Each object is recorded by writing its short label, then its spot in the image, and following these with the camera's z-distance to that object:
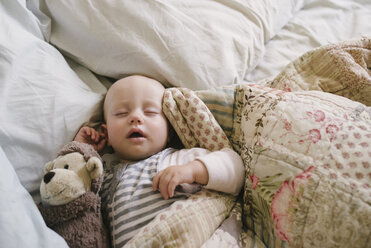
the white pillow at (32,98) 0.70
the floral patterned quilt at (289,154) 0.55
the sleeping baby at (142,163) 0.68
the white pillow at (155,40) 0.86
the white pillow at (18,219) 0.47
